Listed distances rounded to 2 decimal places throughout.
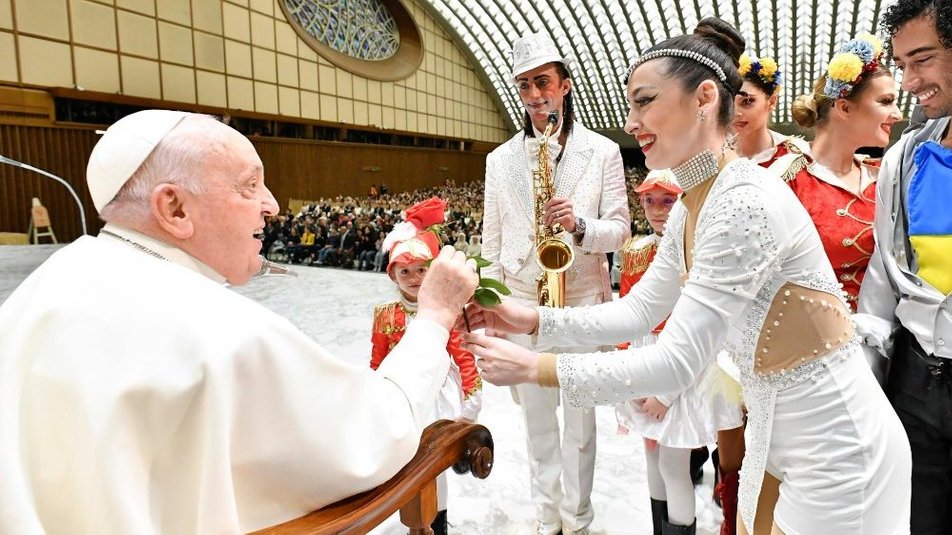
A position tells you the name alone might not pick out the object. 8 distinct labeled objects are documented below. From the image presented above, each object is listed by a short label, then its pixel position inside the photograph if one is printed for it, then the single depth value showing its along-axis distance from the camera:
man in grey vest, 1.61
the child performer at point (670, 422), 2.36
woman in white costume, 1.35
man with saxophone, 2.73
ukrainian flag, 1.71
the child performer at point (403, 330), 2.47
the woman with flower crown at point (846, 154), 2.18
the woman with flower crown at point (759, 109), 2.68
